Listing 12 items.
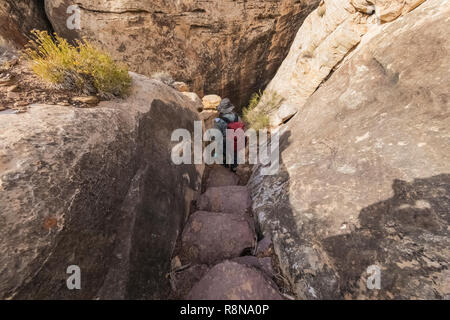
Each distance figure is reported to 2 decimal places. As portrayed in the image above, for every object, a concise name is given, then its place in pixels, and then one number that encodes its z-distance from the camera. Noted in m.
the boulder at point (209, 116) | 6.62
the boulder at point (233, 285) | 1.99
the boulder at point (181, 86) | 7.04
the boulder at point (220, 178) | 4.77
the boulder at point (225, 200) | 3.57
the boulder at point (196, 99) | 6.06
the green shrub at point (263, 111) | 6.37
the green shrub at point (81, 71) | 2.64
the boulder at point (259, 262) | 2.44
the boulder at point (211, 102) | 7.42
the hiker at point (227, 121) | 5.68
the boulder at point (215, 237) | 2.65
